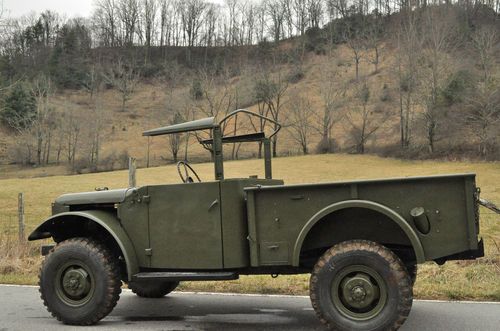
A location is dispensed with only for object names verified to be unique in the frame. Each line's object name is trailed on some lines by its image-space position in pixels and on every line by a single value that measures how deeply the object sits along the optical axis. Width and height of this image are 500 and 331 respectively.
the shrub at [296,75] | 80.94
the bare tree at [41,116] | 64.50
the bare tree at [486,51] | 49.43
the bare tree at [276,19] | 104.44
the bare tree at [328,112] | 57.59
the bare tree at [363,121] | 55.86
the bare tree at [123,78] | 86.94
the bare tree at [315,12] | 103.14
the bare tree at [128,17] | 106.00
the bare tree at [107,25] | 106.06
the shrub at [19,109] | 67.00
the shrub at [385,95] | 64.35
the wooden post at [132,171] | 10.53
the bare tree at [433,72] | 48.81
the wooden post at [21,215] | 12.03
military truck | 5.05
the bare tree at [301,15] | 103.19
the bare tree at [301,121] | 60.16
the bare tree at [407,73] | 52.78
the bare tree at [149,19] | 106.44
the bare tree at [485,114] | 44.28
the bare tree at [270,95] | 65.31
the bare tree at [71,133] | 63.00
